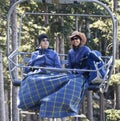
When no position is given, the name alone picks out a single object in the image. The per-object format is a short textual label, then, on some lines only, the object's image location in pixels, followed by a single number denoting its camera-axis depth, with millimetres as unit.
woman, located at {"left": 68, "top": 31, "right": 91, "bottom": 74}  15621
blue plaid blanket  14452
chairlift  14642
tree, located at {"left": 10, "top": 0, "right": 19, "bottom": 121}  34004
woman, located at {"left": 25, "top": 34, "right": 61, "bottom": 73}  16031
